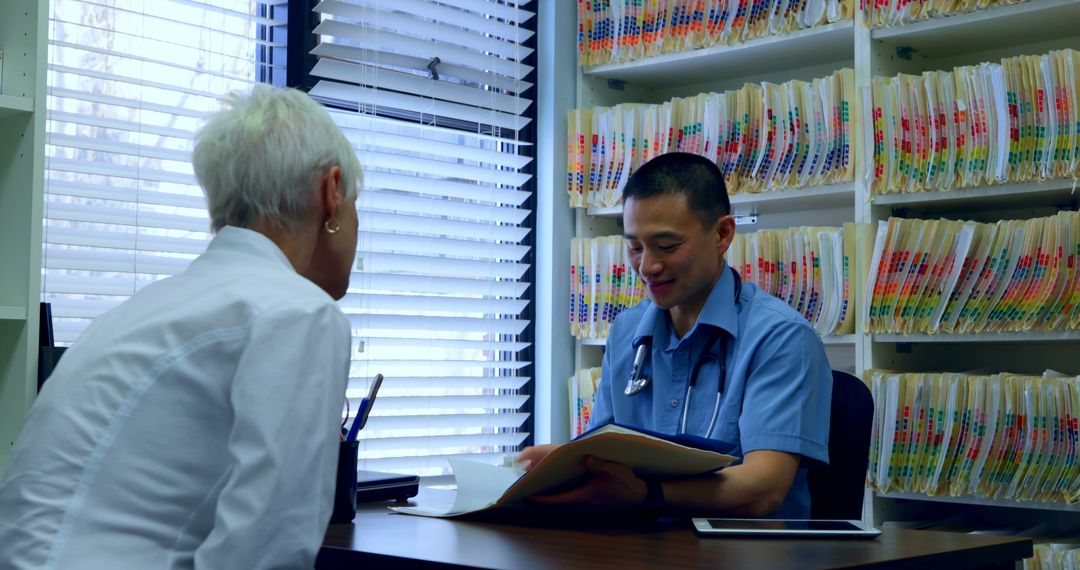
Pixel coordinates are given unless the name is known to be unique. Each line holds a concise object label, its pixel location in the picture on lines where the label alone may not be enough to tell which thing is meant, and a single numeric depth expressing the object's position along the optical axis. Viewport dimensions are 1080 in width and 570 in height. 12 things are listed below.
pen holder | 1.73
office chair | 2.17
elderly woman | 1.10
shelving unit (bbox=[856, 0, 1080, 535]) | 2.80
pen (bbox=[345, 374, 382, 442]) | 1.73
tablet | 1.58
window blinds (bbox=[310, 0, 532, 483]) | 3.24
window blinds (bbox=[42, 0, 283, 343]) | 2.65
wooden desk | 1.38
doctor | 2.04
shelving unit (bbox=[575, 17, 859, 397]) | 3.18
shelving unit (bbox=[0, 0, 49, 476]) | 2.27
